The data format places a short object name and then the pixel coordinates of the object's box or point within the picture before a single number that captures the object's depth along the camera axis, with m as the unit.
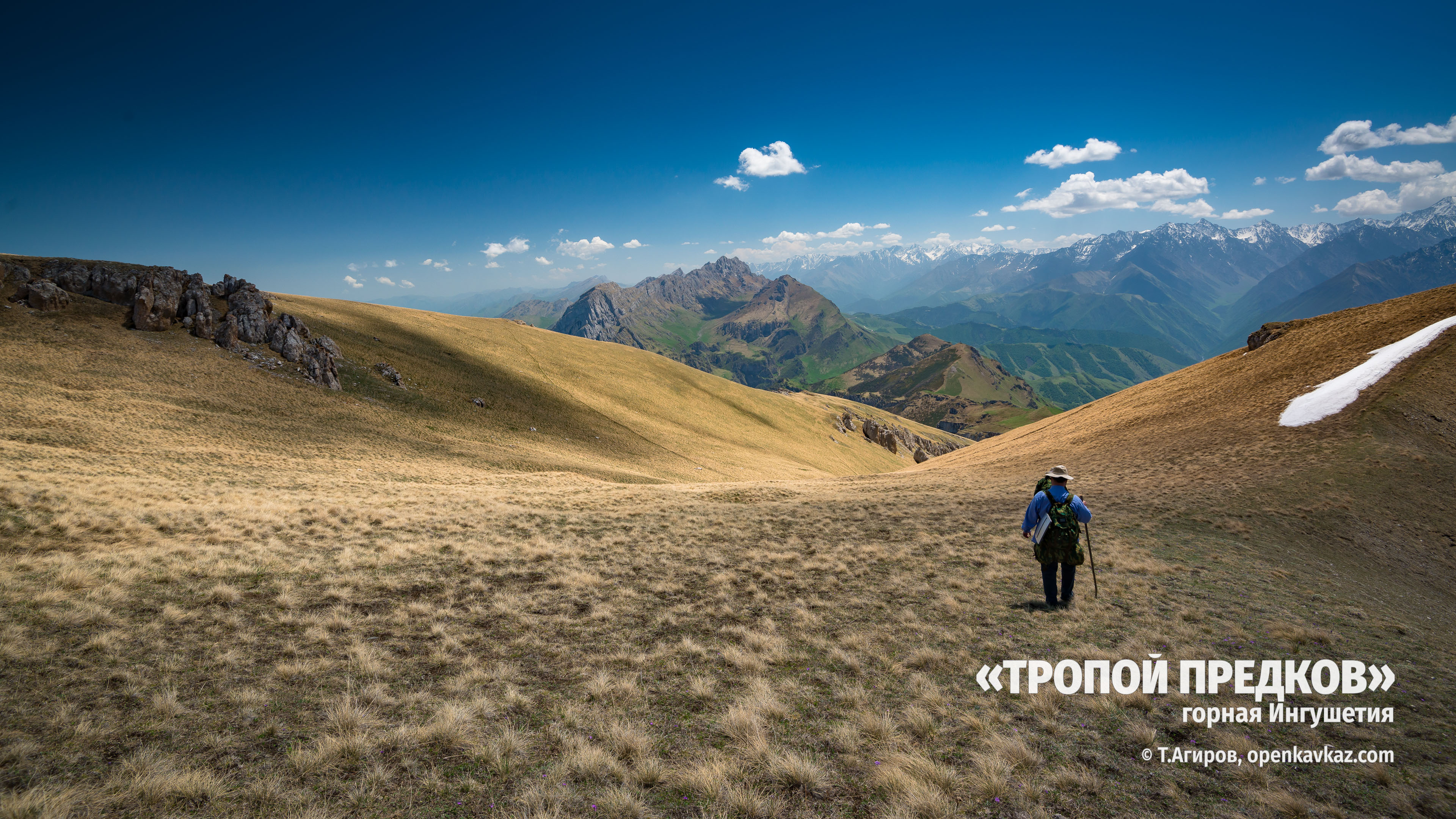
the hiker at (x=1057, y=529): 12.30
